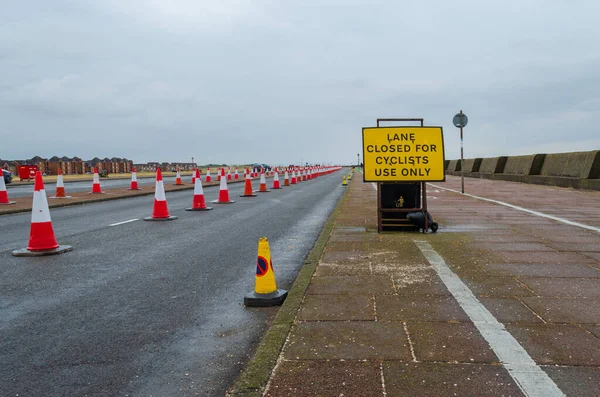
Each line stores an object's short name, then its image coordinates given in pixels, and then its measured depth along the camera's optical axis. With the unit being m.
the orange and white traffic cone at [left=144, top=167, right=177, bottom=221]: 11.32
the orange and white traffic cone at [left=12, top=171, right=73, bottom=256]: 7.23
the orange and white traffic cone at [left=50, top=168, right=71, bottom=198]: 17.78
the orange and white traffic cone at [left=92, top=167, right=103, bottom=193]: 20.33
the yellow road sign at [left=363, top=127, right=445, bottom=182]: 8.08
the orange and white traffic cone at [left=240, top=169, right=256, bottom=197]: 19.14
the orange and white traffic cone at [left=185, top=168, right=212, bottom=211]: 13.63
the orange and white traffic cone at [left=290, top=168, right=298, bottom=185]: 33.33
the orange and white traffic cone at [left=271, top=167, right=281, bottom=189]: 25.48
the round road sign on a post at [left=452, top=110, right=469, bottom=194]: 17.65
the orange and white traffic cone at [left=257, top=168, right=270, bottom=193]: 22.49
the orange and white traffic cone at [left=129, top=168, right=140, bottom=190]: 22.62
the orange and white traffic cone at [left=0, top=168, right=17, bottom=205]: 15.47
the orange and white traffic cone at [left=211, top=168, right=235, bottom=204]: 16.03
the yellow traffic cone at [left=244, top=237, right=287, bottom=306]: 4.43
